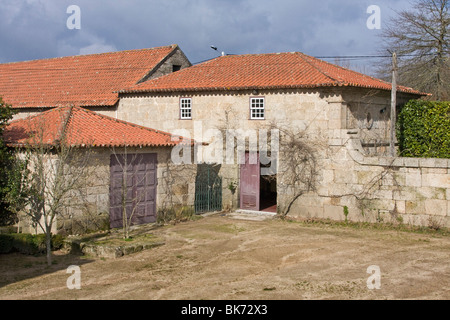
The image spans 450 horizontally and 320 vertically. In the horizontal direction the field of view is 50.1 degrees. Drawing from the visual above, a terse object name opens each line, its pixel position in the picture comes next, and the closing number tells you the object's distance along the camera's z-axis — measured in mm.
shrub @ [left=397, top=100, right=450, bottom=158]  18125
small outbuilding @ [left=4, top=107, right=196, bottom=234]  13445
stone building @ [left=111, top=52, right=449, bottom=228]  15961
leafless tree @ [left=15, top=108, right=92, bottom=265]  12570
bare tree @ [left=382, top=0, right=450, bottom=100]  26750
